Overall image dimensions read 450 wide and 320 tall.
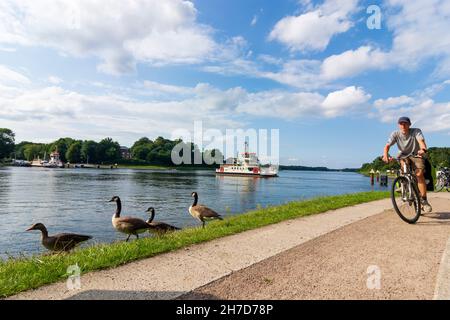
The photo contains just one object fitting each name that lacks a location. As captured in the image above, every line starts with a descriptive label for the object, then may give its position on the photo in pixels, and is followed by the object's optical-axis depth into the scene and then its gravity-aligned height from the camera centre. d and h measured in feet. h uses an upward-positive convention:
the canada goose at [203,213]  32.12 -4.80
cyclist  25.93 +1.50
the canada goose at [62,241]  23.86 -5.71
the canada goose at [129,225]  26.16 -4.88
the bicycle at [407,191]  25.50 -2.03
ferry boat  290.72 -3.69
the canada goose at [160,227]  28.71 -5.73
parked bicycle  68.18 -2.93
